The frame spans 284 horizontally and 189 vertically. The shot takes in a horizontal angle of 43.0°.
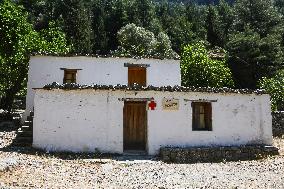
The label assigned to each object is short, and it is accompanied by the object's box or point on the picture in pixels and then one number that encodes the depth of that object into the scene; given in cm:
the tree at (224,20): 6134
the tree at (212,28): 6138
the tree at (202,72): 3001
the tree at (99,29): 5412
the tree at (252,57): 3575
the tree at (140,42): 4119
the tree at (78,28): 4691
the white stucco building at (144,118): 1443
